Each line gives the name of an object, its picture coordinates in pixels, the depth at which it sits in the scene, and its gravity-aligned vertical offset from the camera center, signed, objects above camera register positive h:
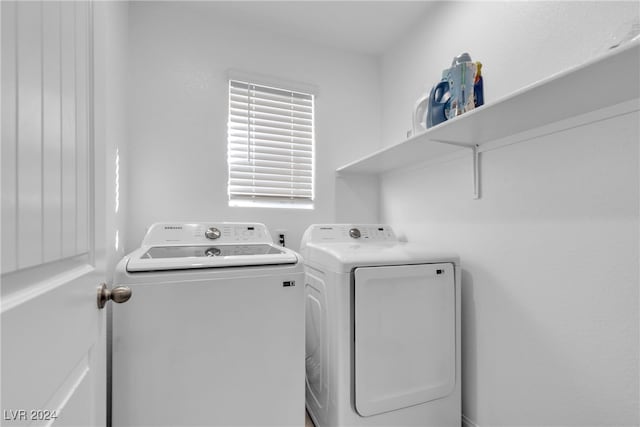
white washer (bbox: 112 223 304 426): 1.08 -0.52
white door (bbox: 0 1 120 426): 0.36 +0.00
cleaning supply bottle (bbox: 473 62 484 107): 1.42 +0.64
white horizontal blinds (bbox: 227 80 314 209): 2.16 +0.54
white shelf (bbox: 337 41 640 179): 0.83 +0.42
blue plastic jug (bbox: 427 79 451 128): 1.49 +0.60
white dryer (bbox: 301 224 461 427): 1.38 -0.63
